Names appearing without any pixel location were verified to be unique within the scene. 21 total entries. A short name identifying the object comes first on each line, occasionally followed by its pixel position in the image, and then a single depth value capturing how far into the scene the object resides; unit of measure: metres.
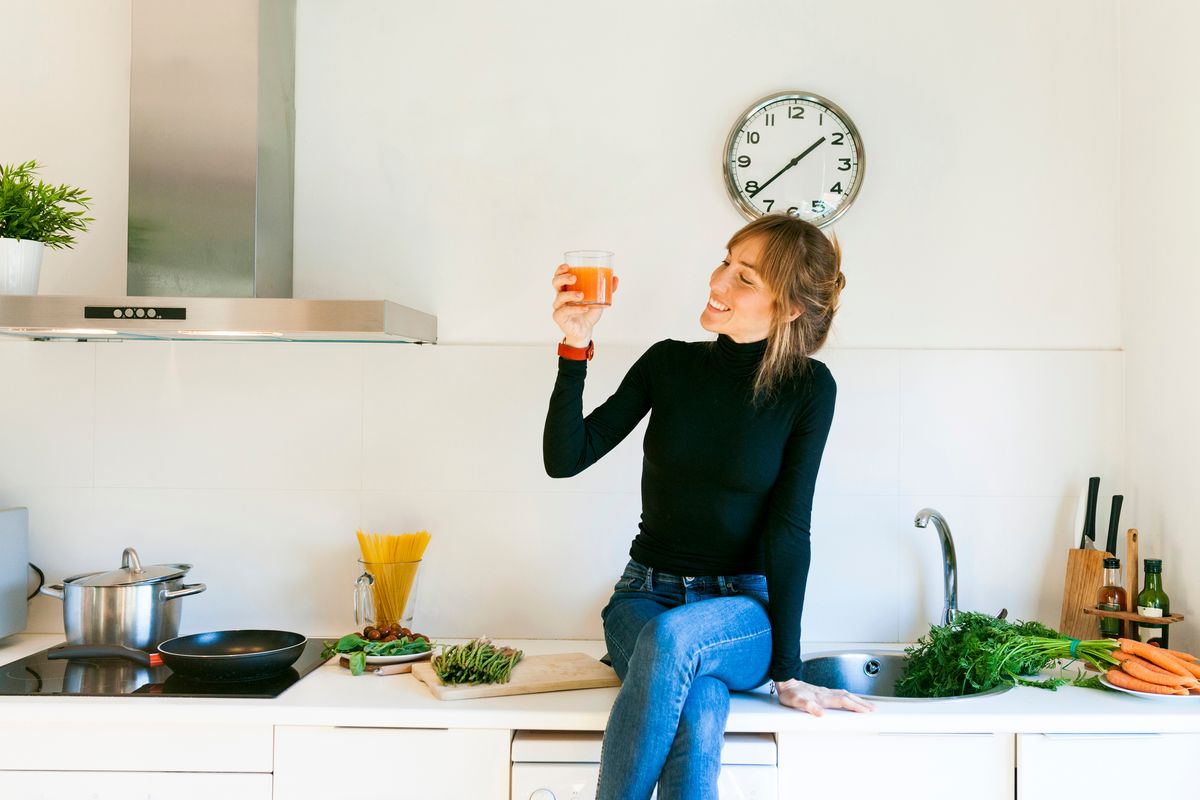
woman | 1.87
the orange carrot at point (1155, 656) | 1.87
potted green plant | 2.12
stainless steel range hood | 2.21
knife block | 2.27
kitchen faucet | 2.28
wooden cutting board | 1.84
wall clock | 2.42
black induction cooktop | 1.83
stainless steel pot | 2.09
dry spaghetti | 2.27
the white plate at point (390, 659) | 2.04
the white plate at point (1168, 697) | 1.84
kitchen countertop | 1.75
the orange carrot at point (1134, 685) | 1.84
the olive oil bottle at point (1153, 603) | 2.12
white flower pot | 2.12
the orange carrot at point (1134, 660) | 1.89
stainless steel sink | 2.24
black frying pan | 1.88
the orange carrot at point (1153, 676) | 1.85
